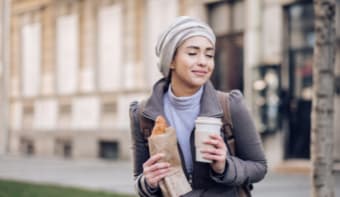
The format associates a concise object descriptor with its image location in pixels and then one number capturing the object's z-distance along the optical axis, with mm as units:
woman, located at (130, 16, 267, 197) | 2867
